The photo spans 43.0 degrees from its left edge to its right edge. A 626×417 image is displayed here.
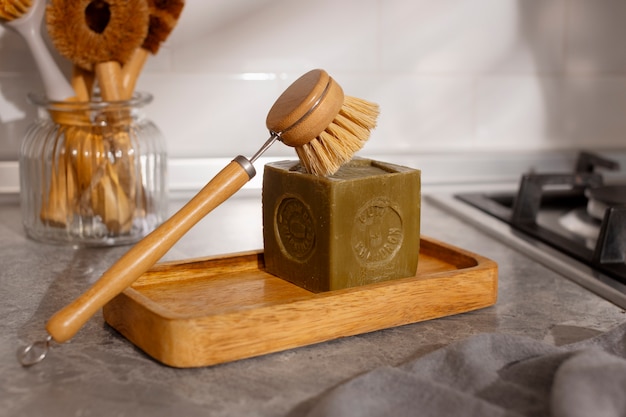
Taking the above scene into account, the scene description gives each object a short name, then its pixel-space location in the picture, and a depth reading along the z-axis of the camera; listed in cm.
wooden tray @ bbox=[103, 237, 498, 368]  55
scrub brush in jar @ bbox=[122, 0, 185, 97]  85
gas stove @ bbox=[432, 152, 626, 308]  78
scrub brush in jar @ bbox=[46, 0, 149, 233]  80
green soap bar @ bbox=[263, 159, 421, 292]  61
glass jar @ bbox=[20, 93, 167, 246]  84
